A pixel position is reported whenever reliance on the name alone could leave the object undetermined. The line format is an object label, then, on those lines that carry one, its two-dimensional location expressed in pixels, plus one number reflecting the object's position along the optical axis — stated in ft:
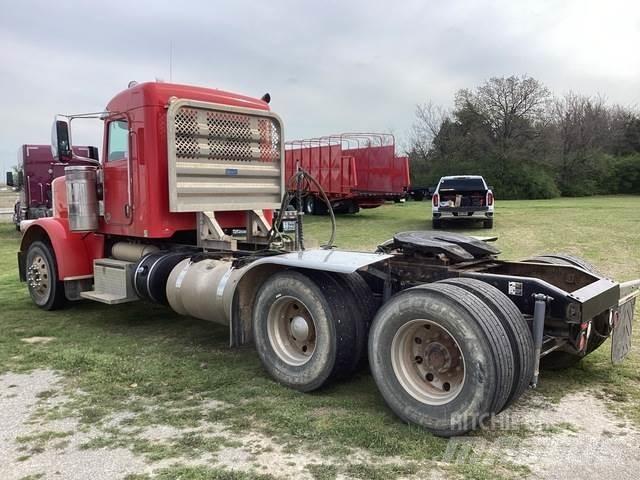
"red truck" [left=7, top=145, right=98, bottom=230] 62.85
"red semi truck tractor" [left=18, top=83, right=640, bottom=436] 12.10
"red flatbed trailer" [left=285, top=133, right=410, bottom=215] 70.08
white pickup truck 56.90
